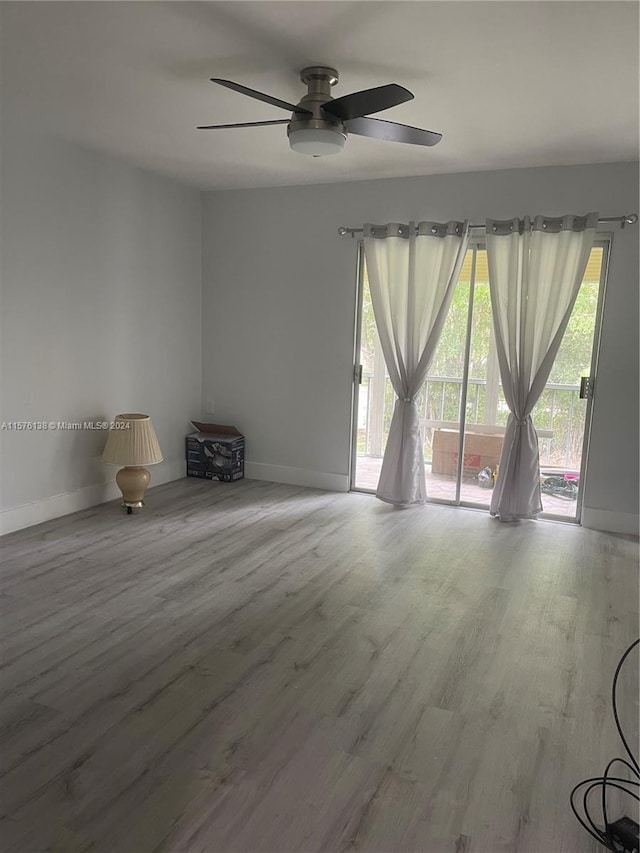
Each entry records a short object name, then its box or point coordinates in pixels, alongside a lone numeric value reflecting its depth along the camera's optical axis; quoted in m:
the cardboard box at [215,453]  5.36
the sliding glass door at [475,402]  4.40
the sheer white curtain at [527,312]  4.22
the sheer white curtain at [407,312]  4.60
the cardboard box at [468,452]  4.75
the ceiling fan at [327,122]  2.60
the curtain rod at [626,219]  4.03
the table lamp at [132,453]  4.35
